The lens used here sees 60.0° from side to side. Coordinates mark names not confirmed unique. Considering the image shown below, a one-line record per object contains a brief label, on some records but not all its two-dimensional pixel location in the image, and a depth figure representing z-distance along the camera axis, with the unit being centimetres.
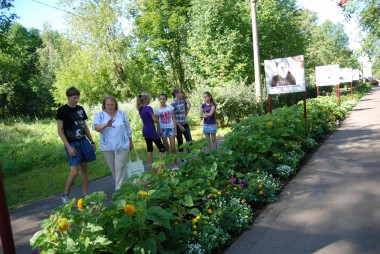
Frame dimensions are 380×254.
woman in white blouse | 518
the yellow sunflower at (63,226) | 267
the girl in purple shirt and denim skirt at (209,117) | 809
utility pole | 1346
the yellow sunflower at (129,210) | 284
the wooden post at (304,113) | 932
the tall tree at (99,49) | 2992
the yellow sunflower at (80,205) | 293
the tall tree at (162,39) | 2383
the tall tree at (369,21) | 993
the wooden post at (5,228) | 218
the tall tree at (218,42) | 1889
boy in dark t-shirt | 522
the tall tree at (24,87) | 4247
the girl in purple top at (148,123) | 678
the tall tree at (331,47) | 3694
